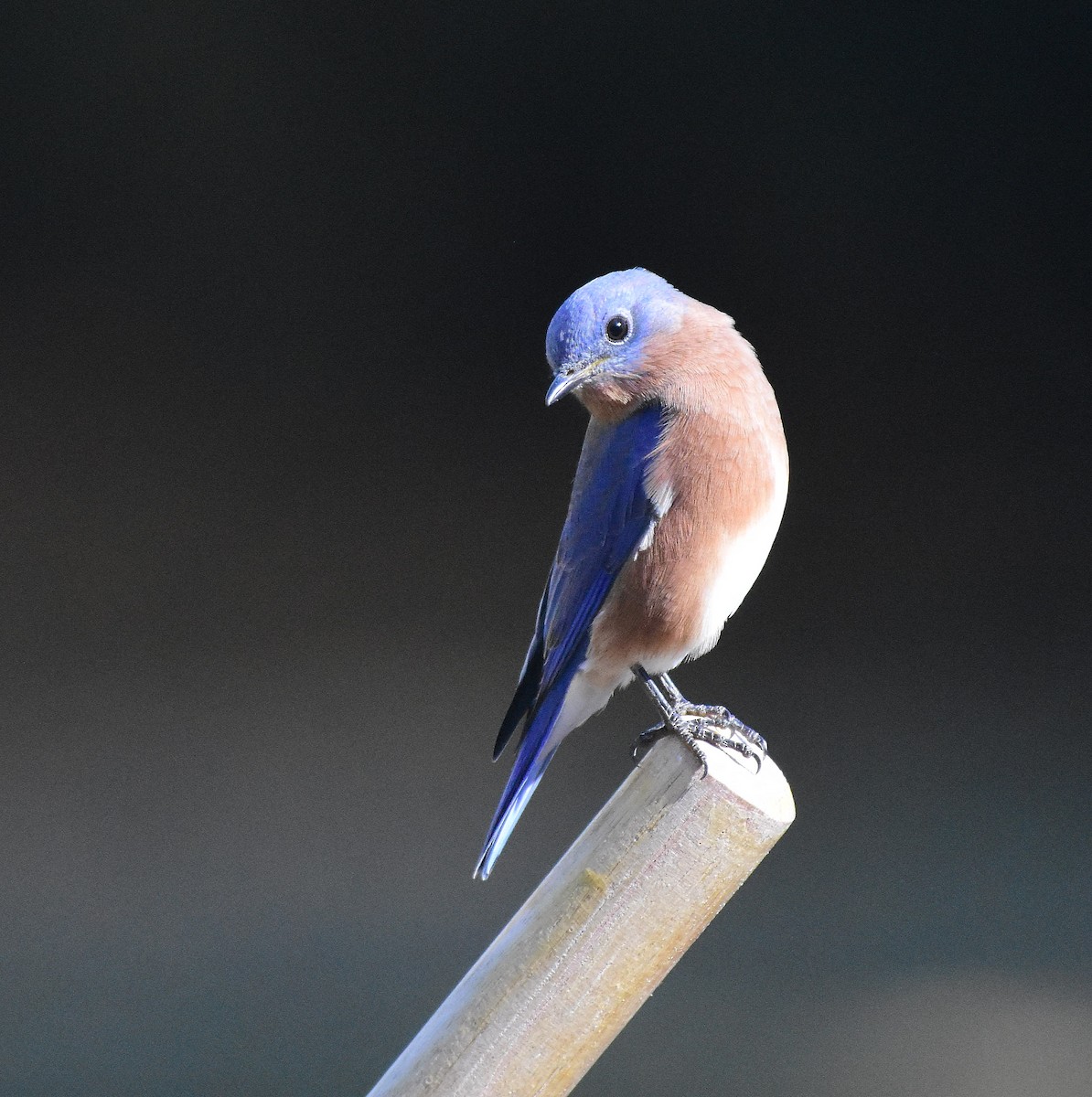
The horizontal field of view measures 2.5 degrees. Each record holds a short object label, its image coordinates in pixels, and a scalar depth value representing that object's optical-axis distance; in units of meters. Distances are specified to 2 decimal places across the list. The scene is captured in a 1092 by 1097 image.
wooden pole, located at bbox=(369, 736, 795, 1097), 5.91
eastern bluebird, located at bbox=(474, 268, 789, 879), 6.02
